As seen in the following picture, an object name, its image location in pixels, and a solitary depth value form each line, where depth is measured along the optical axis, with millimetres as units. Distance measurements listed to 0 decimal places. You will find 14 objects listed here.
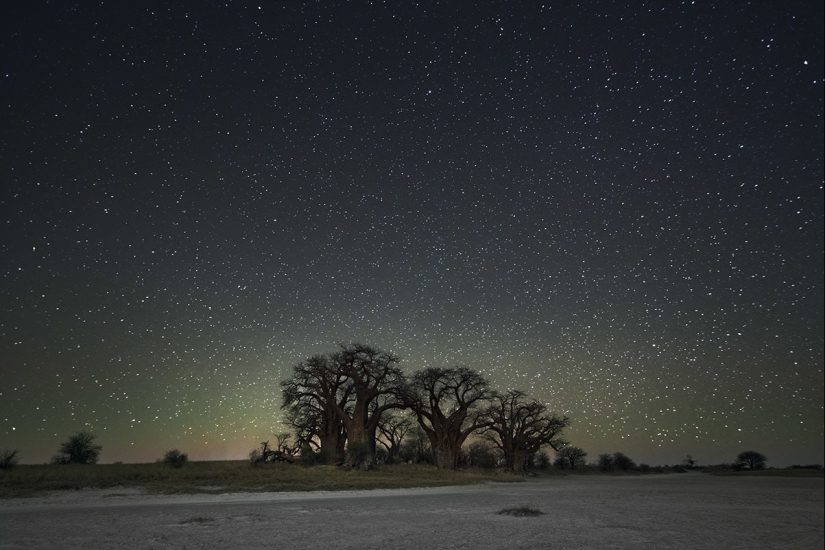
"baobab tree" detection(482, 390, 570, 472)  59875
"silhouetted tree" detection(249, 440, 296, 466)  45469
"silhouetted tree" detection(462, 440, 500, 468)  69188
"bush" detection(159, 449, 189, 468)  43531
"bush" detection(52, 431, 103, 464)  42375
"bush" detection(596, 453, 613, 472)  87875
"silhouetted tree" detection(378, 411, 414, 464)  61656
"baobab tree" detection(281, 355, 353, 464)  46469
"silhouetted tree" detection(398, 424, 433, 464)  65062
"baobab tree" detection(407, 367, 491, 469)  51906
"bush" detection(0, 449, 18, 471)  29233
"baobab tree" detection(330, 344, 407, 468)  44125
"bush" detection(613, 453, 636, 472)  85819
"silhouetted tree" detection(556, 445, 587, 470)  89688
